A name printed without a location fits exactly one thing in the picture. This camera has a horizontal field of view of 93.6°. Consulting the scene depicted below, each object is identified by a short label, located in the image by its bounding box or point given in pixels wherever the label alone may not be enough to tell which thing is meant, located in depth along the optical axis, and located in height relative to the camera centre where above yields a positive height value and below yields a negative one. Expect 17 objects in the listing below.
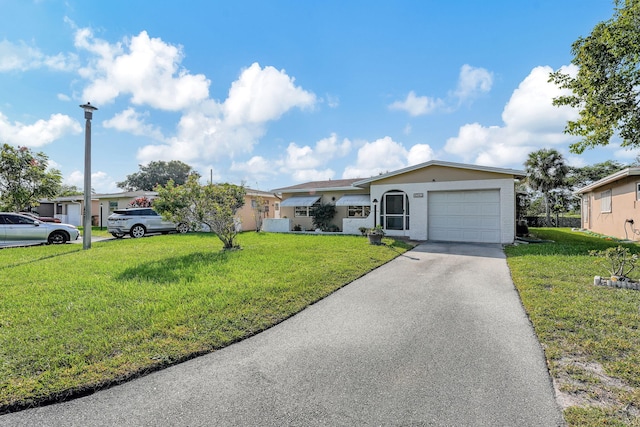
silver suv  17.88 -0.37
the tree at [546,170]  27.38 +4.60
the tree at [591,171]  35.83 +5.93
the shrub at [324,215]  20.97 +0.23
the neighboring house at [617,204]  15.27 +0.98
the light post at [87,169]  12.60 +2.04
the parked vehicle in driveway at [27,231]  13.77 -0.71
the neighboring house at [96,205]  27.33 +1.15
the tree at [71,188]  48.45 +4.87
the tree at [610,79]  8.82 +4.49
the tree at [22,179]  22.31 +2.87
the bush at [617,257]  6.71 -0.84
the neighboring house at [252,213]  24.06 +0.39
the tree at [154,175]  50.66 +7.26
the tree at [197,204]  11.19 +0.49
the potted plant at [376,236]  13.23 -0.77
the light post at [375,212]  17.59 +0.39
